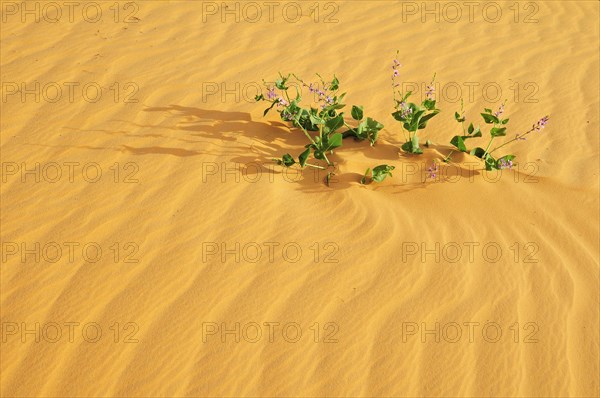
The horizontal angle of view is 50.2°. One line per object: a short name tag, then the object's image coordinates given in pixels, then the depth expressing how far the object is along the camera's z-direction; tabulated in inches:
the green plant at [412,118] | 160.7
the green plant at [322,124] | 155.7
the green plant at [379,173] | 151.4
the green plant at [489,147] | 158.9
